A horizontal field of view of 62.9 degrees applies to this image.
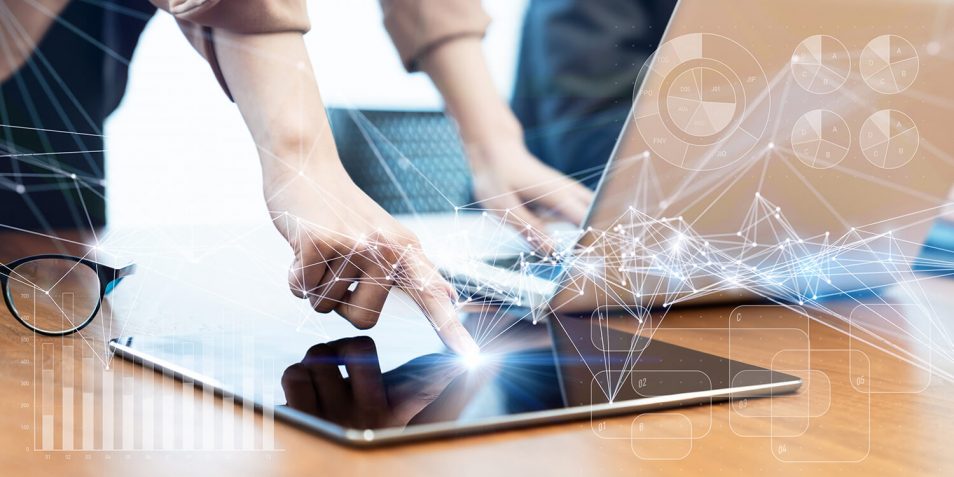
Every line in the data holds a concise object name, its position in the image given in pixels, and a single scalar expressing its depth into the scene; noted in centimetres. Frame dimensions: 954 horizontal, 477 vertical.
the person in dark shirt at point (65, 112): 58
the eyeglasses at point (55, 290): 50
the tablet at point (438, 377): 34
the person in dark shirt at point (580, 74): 56
